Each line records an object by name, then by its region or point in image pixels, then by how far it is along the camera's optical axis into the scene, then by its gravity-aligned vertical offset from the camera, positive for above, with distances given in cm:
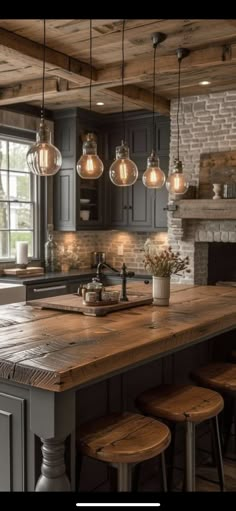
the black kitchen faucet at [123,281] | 350 -32
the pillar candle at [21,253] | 614 -23
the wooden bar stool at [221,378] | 304 -86
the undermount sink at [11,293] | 522 -61
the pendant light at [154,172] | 390 +47
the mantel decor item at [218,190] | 573 +50
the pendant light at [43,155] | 298 +45
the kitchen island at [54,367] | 197 -54
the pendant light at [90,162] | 341 +48
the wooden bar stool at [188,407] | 253 -86
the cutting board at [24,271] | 584 -43
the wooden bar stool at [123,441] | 208 -87
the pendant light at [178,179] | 411 +44
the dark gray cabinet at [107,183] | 650 +67
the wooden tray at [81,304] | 314 -45
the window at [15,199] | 619 +43
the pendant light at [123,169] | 350 +44
